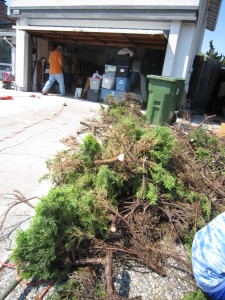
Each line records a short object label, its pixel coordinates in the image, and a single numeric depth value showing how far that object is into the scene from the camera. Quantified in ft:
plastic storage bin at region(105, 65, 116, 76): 29.66
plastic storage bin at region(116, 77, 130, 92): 29.17
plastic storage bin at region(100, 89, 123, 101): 29.47
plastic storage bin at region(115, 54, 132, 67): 29.48
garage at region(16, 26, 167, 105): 27.22
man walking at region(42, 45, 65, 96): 29.76
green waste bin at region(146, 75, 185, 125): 17.35
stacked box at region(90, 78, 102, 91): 30.86
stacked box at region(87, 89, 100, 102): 31.17
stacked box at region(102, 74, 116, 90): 29.63
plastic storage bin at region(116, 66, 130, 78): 29.13
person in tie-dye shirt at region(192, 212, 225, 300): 5.15
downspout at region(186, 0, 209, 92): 26.31
